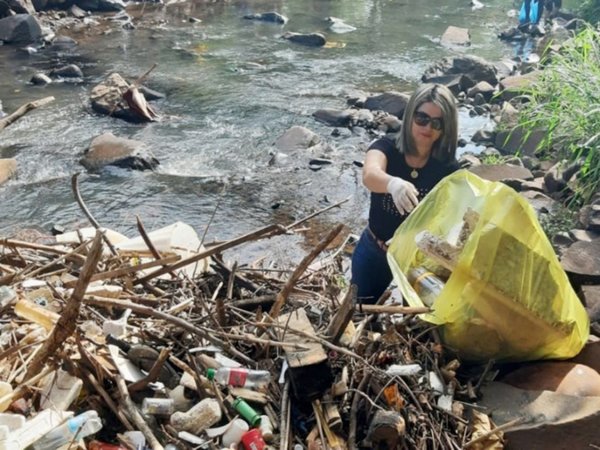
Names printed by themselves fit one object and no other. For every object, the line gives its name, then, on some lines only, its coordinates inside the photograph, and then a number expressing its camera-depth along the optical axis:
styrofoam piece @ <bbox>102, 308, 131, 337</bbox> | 2.58
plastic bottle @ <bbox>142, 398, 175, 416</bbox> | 2.25
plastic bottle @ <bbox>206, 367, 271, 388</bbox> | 2.39
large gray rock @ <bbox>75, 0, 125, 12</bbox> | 16.45
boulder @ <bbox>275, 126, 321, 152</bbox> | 9.20
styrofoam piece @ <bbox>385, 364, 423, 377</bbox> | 2.45
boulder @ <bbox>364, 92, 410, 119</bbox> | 10.38
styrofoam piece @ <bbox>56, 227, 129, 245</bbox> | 4.74
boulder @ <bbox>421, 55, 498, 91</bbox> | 12.19
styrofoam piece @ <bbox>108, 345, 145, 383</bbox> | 2.33
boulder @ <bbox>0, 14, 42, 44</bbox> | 13.58
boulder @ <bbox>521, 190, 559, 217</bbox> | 6.44
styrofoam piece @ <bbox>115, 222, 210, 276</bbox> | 3.91
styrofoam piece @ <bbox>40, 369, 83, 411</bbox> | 2.18
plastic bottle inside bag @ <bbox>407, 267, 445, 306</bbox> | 2.82
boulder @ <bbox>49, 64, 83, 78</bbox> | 11.59
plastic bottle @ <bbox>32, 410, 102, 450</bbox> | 1.98
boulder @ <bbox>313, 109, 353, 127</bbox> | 10.14
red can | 2.17
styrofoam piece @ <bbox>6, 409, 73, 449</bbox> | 1.94
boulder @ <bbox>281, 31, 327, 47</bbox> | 14.45
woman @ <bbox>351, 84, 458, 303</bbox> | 3.49
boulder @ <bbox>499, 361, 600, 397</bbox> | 2.65
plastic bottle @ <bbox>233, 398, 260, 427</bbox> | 2.28
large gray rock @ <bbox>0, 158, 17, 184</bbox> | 7.73
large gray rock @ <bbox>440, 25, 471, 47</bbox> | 15.04
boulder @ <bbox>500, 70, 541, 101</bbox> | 9.94
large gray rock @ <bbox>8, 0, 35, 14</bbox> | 14.59
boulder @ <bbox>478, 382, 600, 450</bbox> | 2.38
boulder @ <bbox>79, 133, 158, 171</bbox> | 8.25
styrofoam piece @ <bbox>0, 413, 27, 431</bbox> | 2.01
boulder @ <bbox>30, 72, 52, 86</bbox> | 11.14
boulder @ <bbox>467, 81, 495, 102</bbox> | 11.39
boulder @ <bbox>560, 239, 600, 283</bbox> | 3.97
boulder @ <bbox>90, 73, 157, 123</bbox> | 9.86
